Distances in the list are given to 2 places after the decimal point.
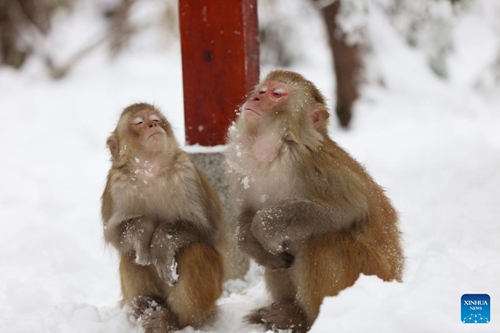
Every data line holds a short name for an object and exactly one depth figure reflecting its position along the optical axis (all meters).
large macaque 3.14
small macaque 3.52
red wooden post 4.54
